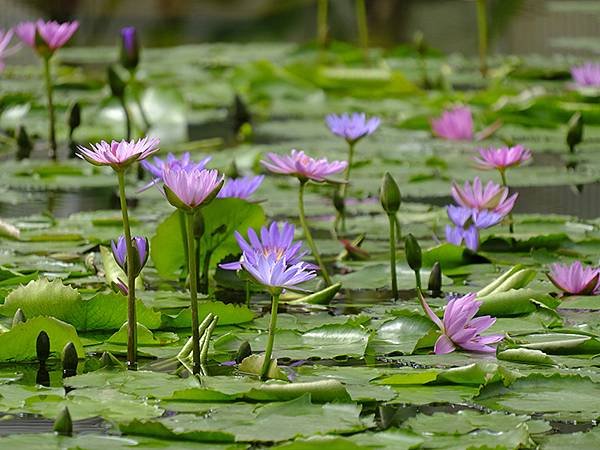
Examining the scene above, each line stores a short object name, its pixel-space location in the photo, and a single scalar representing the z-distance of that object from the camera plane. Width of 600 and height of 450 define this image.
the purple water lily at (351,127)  8.65
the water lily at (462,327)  7.82
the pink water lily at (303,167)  8.15
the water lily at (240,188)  8.38
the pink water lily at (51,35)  9.62
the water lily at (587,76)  11.83
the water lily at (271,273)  7.61
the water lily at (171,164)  8.00
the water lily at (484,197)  8.49
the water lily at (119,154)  7.72
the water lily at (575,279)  8.20
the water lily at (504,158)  8.56
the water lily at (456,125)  10.72
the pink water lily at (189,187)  7.66
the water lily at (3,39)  9.60
